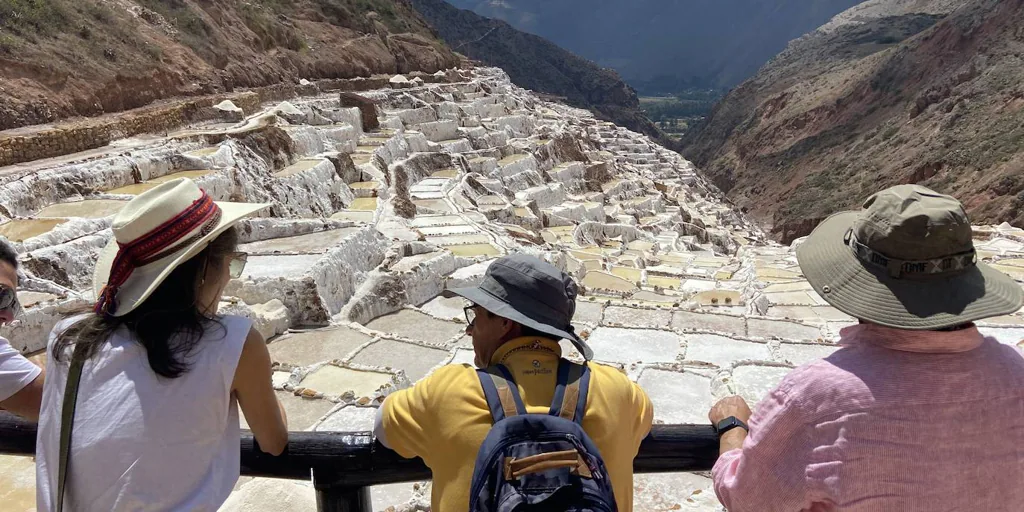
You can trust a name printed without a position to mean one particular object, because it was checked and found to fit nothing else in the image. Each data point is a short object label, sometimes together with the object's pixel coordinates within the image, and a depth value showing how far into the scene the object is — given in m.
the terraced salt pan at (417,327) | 7.43
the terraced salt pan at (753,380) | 6.07
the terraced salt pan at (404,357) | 6.41
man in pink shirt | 1.58
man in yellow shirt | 1.70
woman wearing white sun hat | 1.63
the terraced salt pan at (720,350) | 7.06
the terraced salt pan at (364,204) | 13.20
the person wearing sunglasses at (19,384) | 2.04
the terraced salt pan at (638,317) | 8.66
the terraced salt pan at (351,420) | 4.99
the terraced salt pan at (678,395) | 5.77
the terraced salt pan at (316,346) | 6.43
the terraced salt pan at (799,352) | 6.97
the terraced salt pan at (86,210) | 8.04
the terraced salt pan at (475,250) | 11.02
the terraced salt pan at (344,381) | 5.61
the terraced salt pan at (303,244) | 8.35
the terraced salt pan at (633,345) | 7.09
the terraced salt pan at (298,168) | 12.47
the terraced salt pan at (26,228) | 7.18
